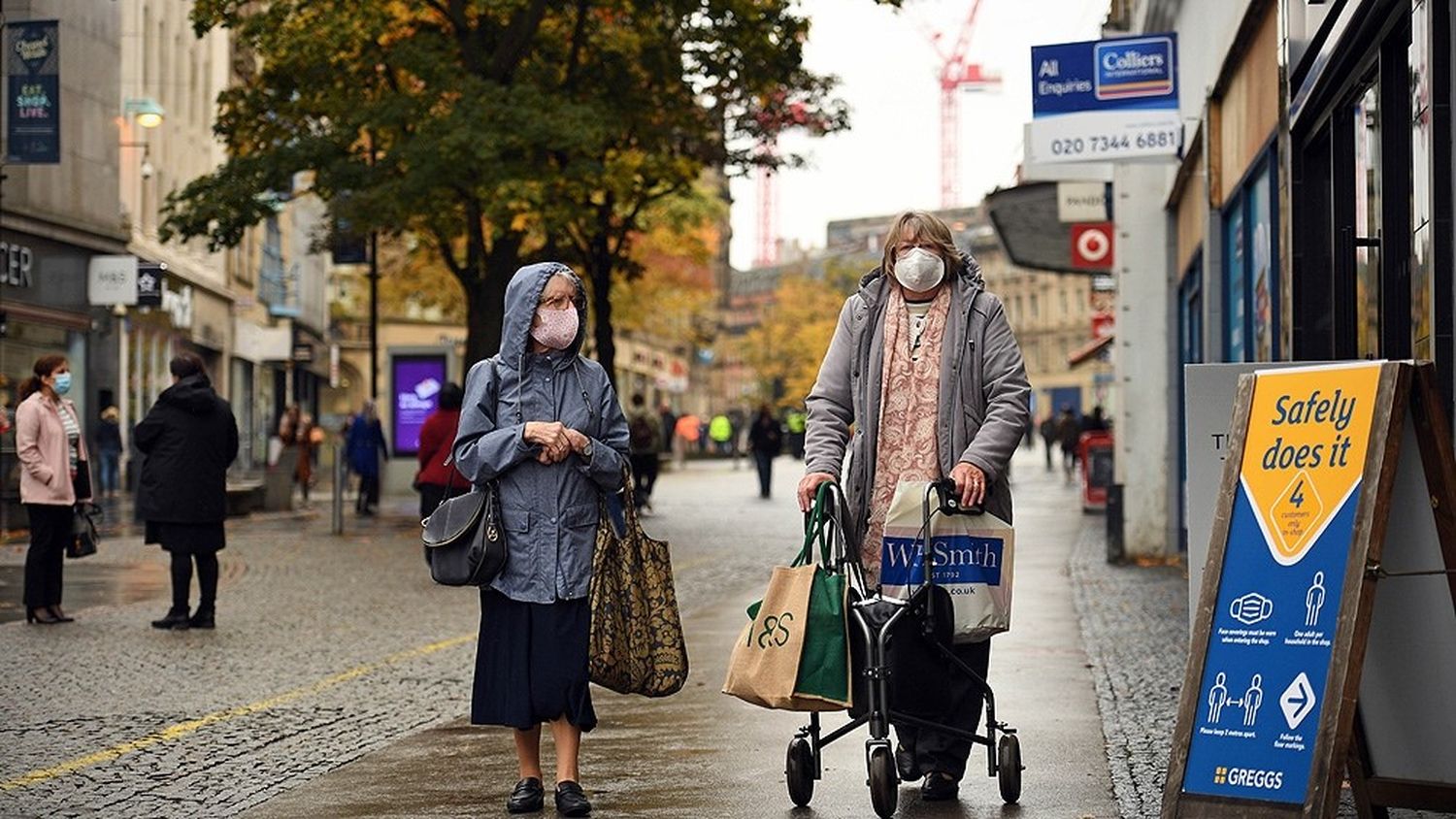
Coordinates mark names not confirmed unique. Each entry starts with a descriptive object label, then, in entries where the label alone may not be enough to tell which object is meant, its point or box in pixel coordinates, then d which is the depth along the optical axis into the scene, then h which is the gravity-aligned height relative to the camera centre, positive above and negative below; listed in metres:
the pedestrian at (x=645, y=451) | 34.19 -0.27
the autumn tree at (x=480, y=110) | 27.12 +3.94
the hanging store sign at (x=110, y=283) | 40.03 +2.56
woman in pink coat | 15.36 -0.36
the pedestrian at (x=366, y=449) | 33.81 -0.22
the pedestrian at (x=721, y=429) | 75.38 +0.09
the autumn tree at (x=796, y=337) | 114.56 +4.62
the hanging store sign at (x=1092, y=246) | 28.62 +2.23
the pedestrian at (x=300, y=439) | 37.78 -0.07
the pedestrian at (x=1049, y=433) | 60.81 -0.05
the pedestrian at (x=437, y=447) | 20.87 -0.12
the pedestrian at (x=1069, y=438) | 52.53 -0.16
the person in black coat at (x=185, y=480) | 15.11 -0.29
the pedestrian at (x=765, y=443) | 41.44 -0.20
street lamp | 41.62 +5.91
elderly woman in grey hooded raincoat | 7.44 -0.24
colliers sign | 17.38 +2.44
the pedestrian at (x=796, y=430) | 64.06 +0.04
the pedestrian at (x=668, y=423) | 53.62 +0.24
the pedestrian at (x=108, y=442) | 39.50 -0.12
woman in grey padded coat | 7.36 +0.12
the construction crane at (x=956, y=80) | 177.50 +26.35
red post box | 32.06 -0.52
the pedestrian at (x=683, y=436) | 69.36 -0.11
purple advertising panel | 37.59 +0.75
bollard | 27.72 -0.67
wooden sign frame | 5.77 -0.45
